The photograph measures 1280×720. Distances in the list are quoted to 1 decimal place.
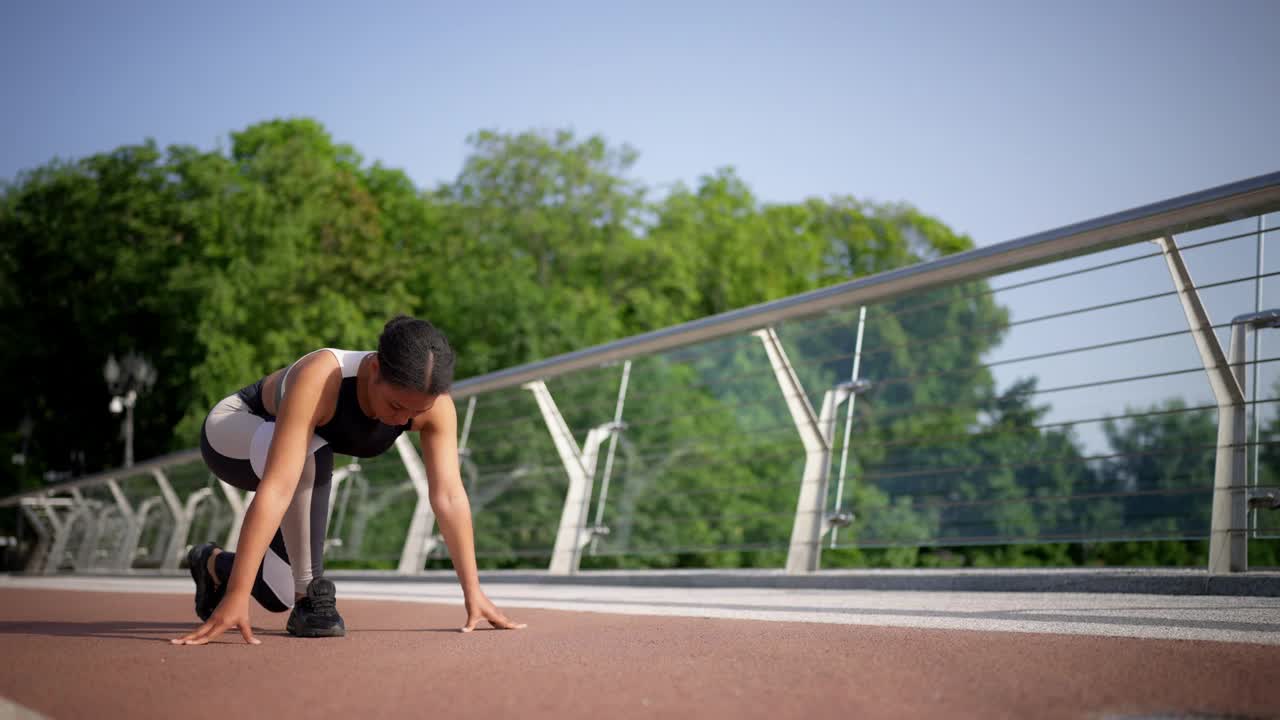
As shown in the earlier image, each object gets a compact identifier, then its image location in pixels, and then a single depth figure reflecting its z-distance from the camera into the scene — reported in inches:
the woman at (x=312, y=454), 125.8
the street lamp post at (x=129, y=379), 1051.3
